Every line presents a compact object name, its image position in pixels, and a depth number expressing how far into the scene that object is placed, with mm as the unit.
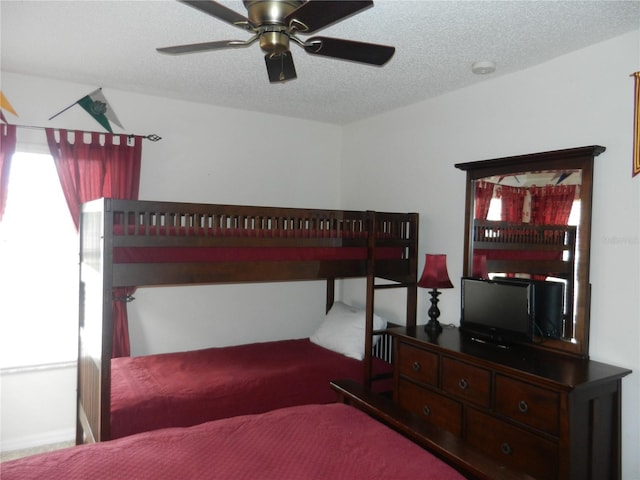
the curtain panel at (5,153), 2980
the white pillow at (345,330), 3380
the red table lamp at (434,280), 2968
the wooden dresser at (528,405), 1993
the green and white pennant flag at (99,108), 3293
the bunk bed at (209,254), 2248
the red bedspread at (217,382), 2453
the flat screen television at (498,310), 2486
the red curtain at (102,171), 3162
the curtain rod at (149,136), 3335
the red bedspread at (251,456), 1459
